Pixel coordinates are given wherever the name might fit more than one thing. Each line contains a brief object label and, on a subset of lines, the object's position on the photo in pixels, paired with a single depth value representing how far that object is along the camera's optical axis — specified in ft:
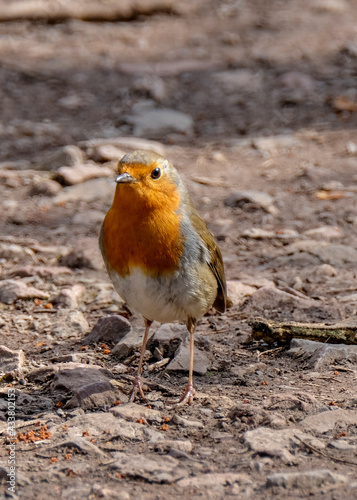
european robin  21.83
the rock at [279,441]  18.10
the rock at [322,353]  24.07
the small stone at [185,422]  20.30
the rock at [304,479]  16.44
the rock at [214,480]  16.78
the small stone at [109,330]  26.99
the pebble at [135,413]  20.81
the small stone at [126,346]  26.07
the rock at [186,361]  24.91
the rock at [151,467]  17.16
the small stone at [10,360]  24.09
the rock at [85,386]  21.63
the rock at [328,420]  19.70
